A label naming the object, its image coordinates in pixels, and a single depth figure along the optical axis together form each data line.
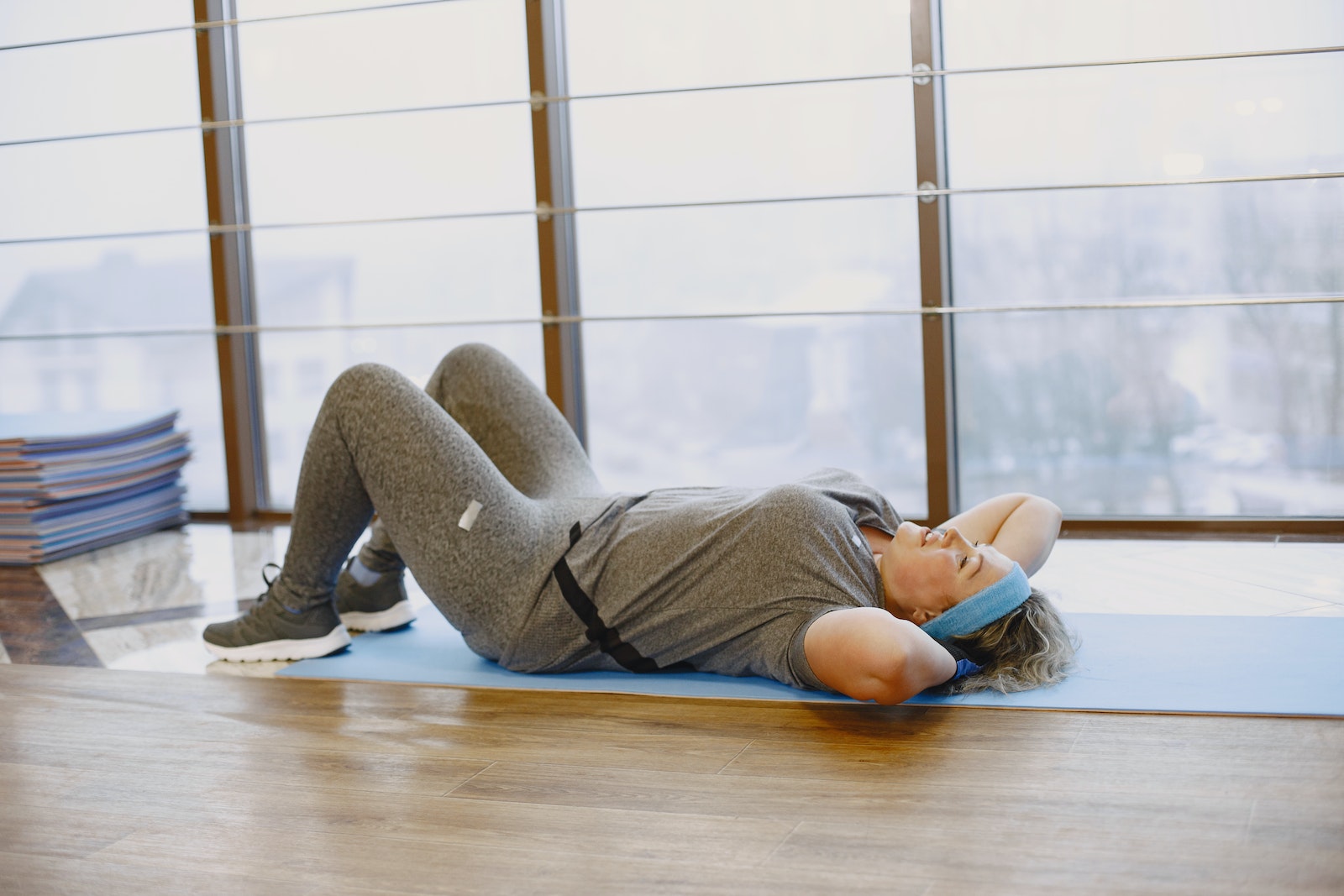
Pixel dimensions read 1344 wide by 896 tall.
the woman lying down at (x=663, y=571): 1.68
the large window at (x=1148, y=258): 2.71
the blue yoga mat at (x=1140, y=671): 1.64
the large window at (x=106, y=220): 3.49
